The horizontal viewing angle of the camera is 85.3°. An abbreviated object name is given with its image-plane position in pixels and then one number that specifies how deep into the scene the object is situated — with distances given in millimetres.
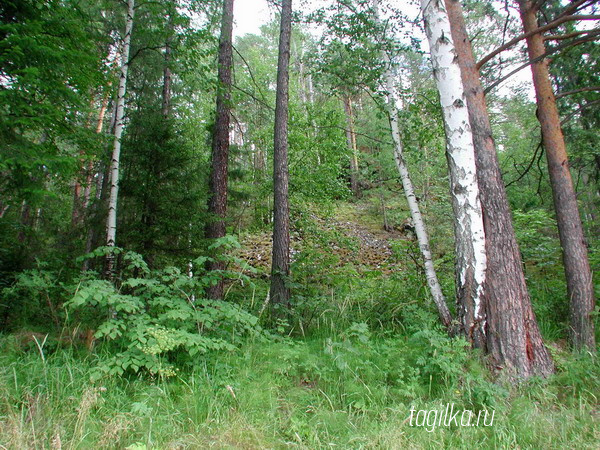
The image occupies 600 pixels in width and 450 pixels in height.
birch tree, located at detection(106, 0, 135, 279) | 5755
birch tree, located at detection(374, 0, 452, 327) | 4727
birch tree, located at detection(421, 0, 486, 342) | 3764
